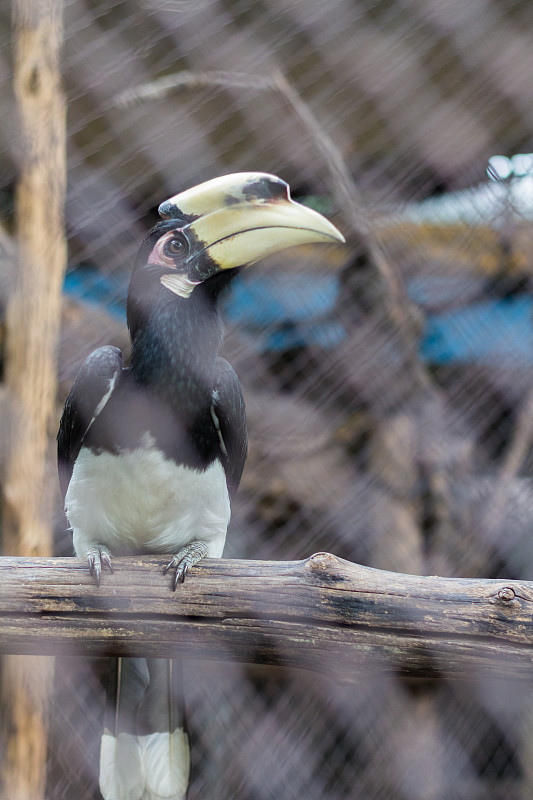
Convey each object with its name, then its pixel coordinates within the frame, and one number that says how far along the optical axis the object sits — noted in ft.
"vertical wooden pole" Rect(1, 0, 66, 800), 10.18
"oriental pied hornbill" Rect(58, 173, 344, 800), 9.51
